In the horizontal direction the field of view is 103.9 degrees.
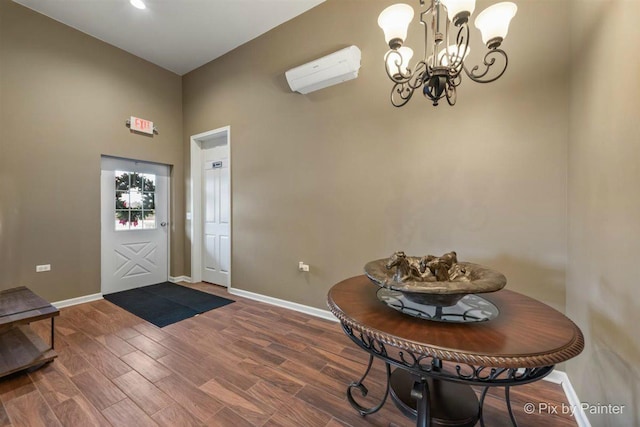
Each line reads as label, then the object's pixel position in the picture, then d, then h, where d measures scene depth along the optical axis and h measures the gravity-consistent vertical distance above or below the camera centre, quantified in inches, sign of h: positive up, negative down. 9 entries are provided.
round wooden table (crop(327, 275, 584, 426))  30.7 -17.6
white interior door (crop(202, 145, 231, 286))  150.6 -3.4
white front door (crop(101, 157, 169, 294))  138.6 -7.9
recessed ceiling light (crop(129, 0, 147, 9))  106.3 +89.2
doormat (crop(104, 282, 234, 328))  110.4 -46.1
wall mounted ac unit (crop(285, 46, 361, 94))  94.2 +55.3
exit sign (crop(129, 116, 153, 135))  142.0 +49.8
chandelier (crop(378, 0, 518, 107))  48.8 +37.8
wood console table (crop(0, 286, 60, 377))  68.5 -41.2
